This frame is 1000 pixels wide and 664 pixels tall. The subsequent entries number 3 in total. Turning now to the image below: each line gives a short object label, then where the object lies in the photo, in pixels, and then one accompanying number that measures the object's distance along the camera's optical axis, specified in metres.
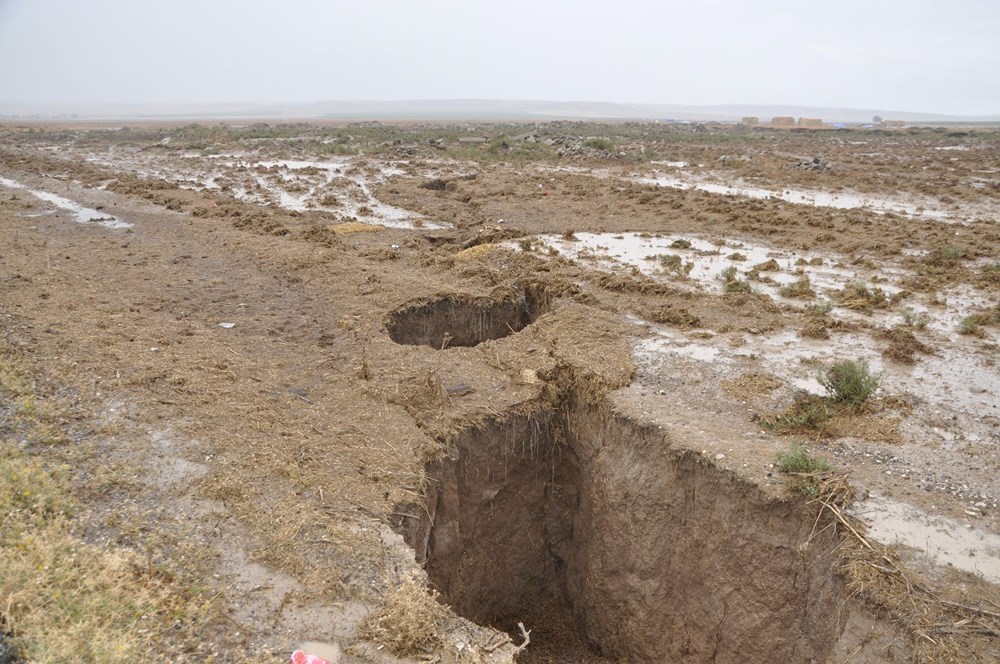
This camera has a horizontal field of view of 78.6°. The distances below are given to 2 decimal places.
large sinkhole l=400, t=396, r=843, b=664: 5.80
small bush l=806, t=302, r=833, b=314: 9.84
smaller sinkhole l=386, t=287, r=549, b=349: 10.05
